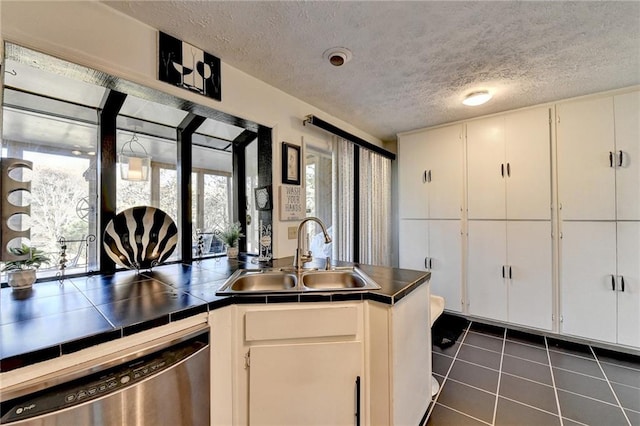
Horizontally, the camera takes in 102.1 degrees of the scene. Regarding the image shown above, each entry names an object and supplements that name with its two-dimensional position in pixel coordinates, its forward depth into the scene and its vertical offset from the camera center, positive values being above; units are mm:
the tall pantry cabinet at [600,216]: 2137 -31
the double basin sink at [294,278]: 1528 -384
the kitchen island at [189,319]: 786 -381
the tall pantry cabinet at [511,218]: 2482 -46
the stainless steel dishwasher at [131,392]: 708 -538
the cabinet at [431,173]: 2930 +491
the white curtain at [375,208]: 3008 +81
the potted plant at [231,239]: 2152 -188
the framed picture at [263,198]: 2100 +150
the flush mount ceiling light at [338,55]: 1620 +1035
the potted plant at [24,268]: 1244 -247
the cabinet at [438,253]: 2918 -459
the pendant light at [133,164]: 1810 +386
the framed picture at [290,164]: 2174 +447
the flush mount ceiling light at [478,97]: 2188 +995
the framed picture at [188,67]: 1460 +906
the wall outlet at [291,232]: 2238 -141
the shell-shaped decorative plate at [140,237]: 1590 -129
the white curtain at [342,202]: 2693 +139
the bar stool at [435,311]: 1799 -703
